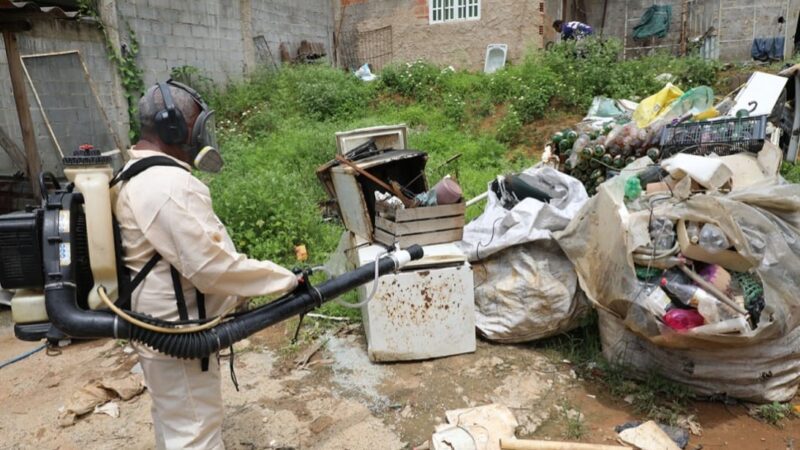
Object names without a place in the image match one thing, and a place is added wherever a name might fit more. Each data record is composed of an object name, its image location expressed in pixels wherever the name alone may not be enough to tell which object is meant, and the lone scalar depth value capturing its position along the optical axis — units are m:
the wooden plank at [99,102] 7.13
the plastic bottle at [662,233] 2.85
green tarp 12.00
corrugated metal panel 4.86
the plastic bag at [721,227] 2.59
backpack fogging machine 1.71
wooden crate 3.44
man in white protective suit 1.77
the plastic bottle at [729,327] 2.53
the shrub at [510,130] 8.02
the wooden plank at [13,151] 5.99
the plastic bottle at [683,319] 2.63
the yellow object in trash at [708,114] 4.77
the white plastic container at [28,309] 1.79
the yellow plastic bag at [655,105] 5.69
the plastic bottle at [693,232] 2.75
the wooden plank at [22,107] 5.12
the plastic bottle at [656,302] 2.72
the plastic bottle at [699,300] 2.58
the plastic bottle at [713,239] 2.68
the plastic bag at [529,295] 3.39
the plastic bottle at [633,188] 3.34
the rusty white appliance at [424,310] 3.36
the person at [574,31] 10.05
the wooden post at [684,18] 11.70
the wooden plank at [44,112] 6.32
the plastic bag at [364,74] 11.30
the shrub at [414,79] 10.01
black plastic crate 4.04
